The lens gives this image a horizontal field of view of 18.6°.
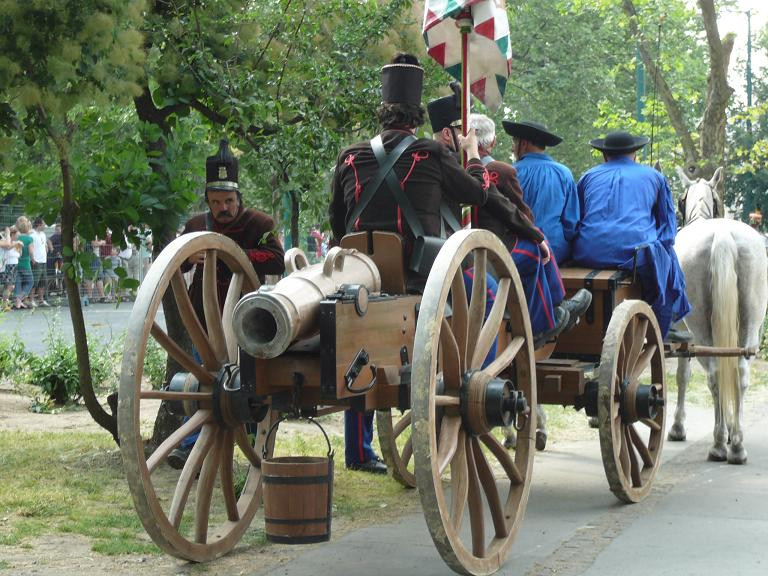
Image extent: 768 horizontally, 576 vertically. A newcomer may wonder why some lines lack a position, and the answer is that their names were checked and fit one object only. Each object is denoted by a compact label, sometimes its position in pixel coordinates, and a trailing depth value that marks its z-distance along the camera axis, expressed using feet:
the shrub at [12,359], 73.42
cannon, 30.87
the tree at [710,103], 100.43
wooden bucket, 31.77
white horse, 55.05
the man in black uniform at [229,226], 44.47
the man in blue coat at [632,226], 48.72
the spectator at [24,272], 128.27
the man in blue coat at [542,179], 48.47
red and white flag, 43.51
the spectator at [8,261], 125.52
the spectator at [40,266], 130.93
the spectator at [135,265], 124.84
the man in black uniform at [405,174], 36.61
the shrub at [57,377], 68.95
